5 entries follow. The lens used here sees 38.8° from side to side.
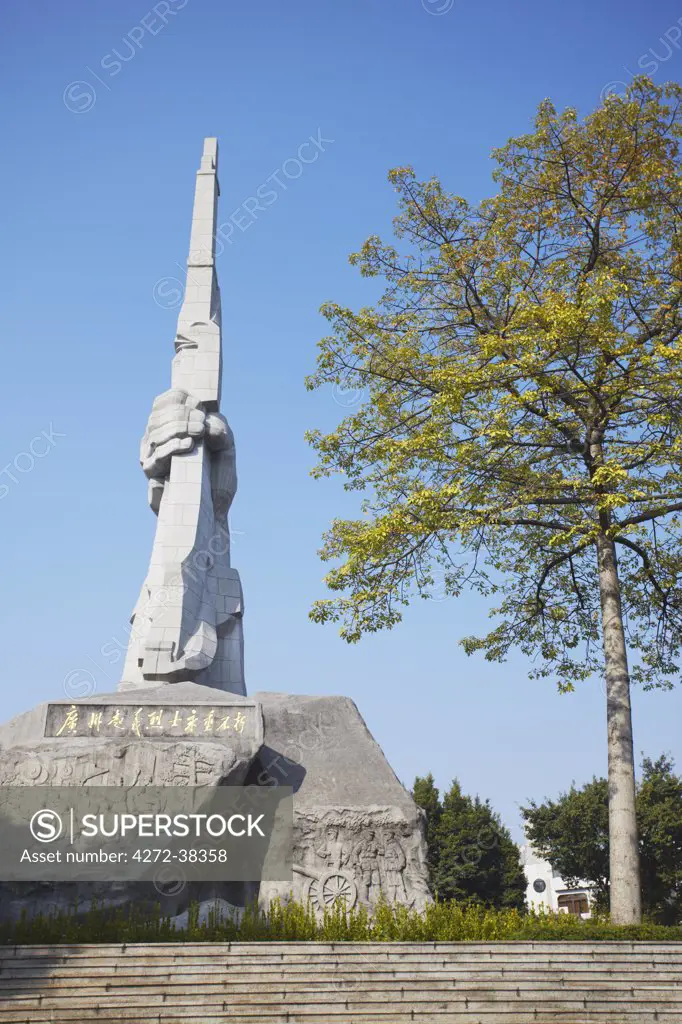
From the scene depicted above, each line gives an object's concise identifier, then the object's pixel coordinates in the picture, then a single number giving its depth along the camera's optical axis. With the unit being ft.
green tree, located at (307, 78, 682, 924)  38.50
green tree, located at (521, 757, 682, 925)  80.74
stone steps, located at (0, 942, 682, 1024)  24.03
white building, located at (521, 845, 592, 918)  116.01
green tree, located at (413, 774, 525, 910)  77.66
